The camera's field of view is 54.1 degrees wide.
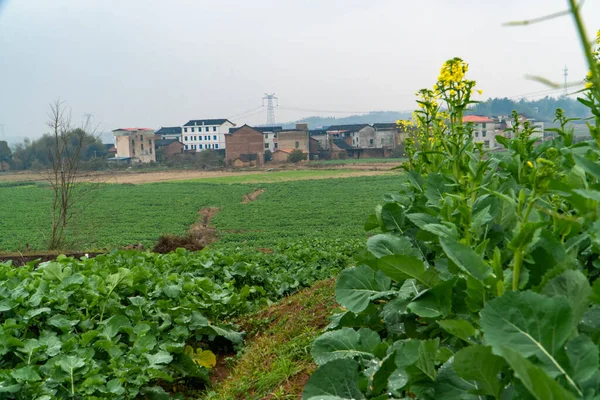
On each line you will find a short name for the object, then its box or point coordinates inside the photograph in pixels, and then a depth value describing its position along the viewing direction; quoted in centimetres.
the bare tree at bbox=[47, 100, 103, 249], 1947
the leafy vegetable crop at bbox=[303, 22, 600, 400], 117
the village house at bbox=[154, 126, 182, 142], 9875
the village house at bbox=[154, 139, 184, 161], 8025
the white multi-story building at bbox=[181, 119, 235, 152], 9612
